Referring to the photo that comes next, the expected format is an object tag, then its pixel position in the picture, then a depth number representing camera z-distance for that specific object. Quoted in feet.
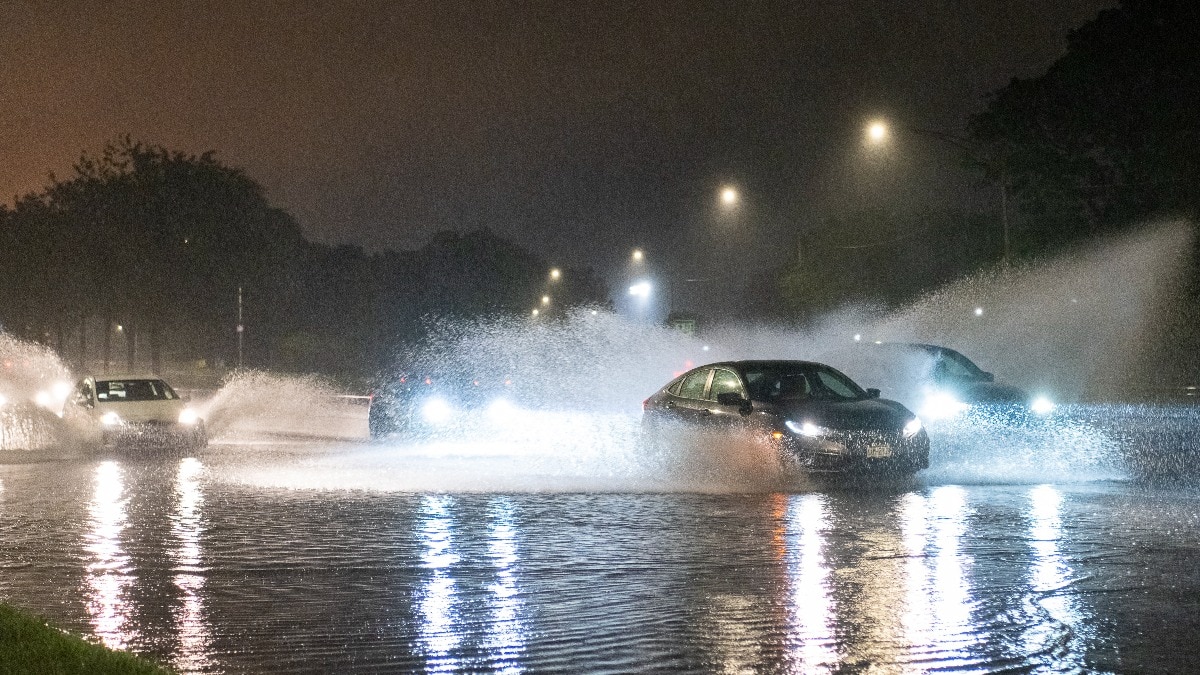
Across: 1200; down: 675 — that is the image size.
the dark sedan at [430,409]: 93.04
